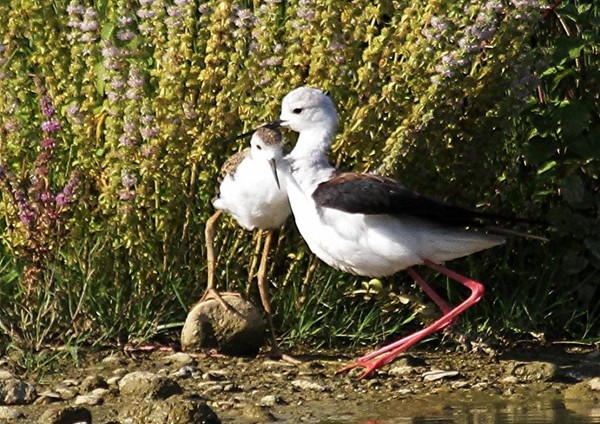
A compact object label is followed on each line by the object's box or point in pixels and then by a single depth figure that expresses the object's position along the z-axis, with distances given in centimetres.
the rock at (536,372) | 1312
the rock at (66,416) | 1131
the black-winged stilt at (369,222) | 1271
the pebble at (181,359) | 1344
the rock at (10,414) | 1177
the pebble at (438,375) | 1309
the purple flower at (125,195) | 1333
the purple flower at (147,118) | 1323
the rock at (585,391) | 1250
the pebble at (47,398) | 1216
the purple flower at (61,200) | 1320
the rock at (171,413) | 1116
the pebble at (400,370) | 1338
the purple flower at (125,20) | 1309
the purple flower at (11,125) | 1328
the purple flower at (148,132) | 1327
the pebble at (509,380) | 1306
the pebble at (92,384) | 1250
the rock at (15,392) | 1208
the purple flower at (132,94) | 1316
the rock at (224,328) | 1357
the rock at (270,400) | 1230
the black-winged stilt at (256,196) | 1330
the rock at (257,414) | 1177
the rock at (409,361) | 1355
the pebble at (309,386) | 1278
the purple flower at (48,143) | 1320
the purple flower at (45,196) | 1324
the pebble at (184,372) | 1305
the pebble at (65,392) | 1233
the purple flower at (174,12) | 1316
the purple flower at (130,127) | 1327
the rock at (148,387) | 1216
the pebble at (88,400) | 1218
